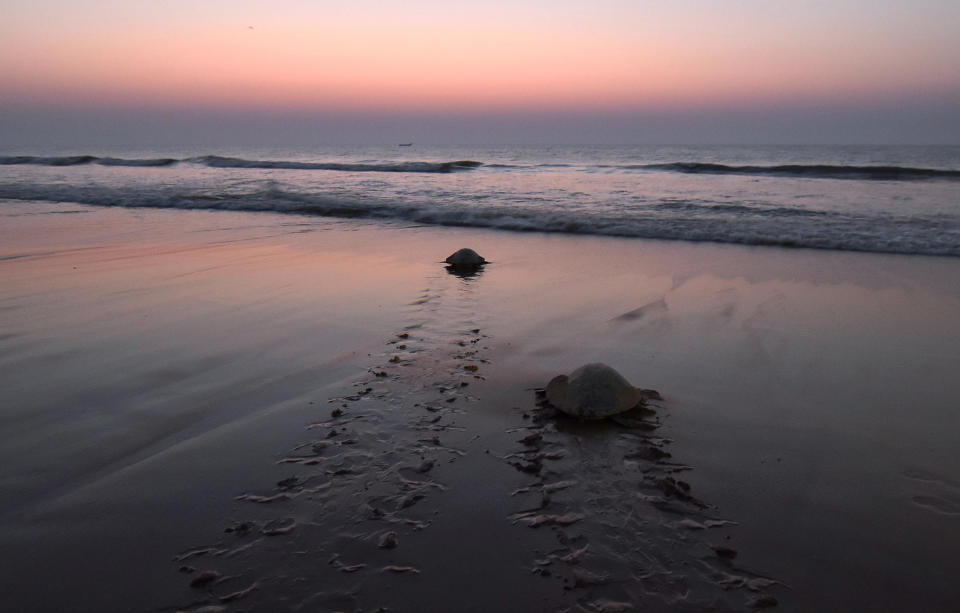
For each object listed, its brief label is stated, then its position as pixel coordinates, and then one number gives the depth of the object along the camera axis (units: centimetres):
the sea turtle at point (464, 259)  765
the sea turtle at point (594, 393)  342
